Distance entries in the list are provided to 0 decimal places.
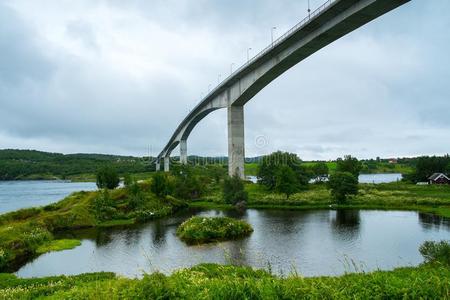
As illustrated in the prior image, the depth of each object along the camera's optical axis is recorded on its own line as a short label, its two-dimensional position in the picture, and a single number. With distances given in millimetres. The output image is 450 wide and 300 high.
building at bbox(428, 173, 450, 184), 76500
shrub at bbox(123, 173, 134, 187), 63062
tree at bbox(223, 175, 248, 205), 55812
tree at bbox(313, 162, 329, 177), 86381
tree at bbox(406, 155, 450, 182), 82250
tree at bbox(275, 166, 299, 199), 57375
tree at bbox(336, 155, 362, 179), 68188
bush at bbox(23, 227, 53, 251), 31541
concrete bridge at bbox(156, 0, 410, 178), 34906
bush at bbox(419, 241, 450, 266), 19125
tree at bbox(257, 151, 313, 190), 68500
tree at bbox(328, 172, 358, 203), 52594
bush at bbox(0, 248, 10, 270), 26531
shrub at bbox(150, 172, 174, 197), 58156
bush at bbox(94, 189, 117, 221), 47344
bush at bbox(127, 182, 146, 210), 52188
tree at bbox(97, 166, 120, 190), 64062
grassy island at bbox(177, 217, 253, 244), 32406
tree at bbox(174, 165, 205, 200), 66562
